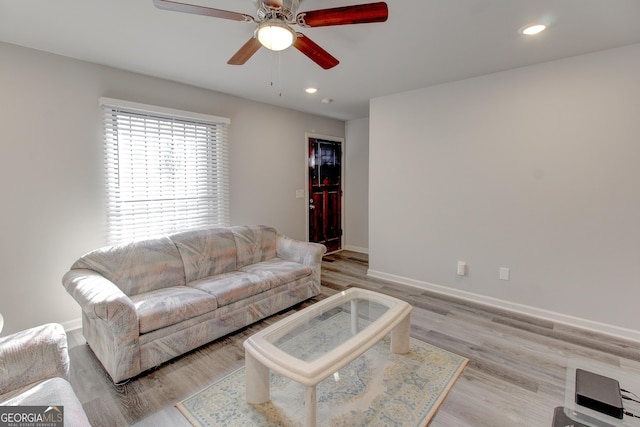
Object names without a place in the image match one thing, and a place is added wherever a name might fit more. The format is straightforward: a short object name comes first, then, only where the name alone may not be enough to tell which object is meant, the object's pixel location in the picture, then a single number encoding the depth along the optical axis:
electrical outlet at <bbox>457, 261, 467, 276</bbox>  3.47
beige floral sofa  2.04
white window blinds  2.93
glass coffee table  1.56
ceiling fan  1.52
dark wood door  5.18
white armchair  1.25
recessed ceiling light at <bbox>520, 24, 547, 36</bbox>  2.17
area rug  1.75
